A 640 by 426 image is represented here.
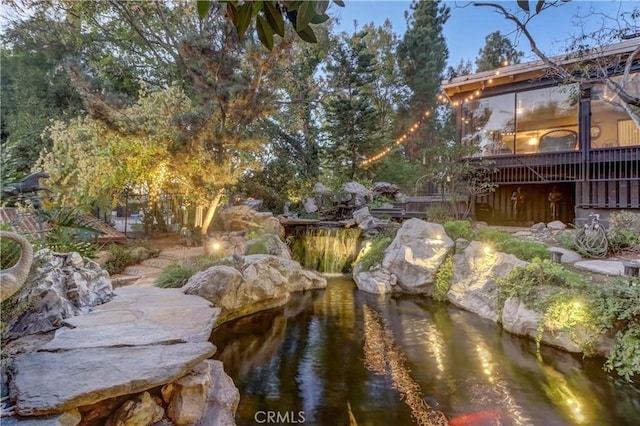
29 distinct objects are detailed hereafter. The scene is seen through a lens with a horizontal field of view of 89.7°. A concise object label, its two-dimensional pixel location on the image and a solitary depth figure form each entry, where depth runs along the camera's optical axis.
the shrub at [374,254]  8.67
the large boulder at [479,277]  6.27
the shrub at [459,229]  7.85
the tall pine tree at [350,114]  14.54
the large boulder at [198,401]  2.48
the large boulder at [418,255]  7.68
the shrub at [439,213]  9.13
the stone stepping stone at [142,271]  6.88
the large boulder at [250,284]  5.41
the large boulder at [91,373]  1.86
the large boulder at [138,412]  2.18
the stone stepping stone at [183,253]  8.39
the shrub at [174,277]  5.77
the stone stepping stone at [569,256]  6.36
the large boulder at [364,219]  10.64
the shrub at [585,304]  4.11
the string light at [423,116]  10.65
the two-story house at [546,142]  8.64
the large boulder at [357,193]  12.84
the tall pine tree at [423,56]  18.28
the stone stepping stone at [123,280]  6.04
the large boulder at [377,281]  7.93
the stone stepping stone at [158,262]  7.65
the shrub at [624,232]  6.64
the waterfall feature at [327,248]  10.23
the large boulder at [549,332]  4.46
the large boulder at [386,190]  14.09
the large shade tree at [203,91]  7.62
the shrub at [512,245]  6.29
